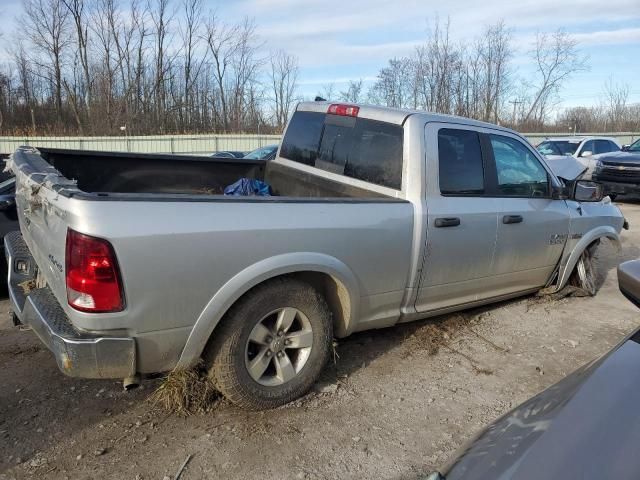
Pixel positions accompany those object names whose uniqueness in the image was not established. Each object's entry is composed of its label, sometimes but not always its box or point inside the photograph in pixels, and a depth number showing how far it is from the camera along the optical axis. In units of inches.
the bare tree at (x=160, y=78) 1524.4
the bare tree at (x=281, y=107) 1641.2
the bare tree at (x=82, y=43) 1462.7
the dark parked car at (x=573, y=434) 56.8
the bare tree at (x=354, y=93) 1491.1
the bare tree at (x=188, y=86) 1578.5
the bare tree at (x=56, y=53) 1465.3
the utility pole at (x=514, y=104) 1447.1
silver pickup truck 105.7
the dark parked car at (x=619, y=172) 532.7
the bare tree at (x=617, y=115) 1831.9
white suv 633.0
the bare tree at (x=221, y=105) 1610.5
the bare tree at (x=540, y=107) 1433.9
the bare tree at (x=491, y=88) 1330.0
